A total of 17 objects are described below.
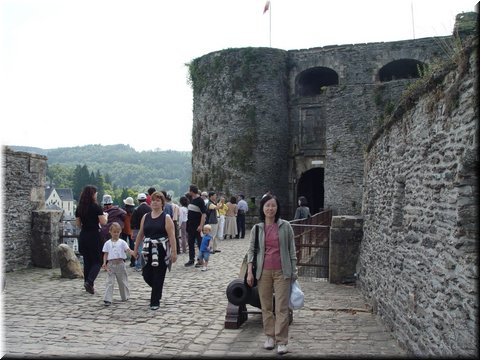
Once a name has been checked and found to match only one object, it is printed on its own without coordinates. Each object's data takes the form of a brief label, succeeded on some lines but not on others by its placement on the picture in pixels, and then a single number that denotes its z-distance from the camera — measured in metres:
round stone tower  24.02
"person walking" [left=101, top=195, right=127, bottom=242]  9.87
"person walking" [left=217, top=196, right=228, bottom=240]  17.16
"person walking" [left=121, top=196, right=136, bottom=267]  11.35
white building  85.56
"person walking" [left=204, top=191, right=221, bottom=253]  12.90
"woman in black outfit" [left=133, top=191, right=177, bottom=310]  7.28
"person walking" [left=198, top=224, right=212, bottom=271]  10.88
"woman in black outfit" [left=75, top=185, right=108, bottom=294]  8.60
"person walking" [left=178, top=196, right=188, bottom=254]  13.63
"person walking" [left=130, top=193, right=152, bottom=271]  10.35
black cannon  6.08
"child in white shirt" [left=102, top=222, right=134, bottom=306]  7.78
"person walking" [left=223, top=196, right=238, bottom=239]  17.84
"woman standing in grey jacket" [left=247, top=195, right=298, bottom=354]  5.40
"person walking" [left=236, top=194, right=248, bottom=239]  18.38
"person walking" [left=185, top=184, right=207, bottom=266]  11.02
